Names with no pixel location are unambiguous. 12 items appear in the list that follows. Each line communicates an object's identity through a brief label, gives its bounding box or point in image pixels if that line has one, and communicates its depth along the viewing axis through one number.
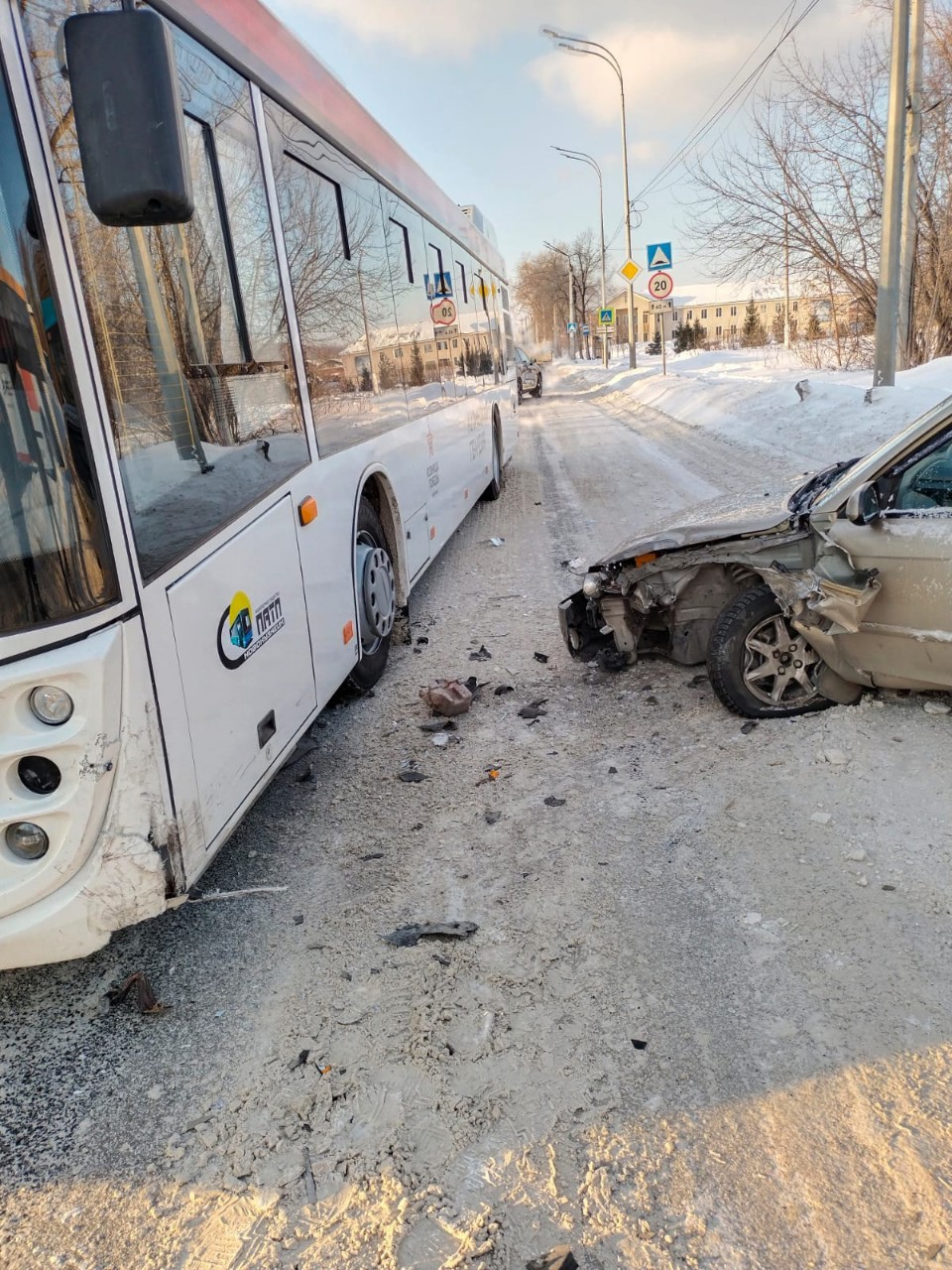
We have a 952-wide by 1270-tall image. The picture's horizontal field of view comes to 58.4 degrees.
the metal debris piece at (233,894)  3.56
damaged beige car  3.97
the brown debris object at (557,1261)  2.00
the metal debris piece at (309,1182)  2.25
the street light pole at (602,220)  52.75
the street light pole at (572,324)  68.31
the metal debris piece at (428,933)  3.21
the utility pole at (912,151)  12.29
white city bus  2.23
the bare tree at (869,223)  17.78
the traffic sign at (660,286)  21.98
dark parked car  31.31
